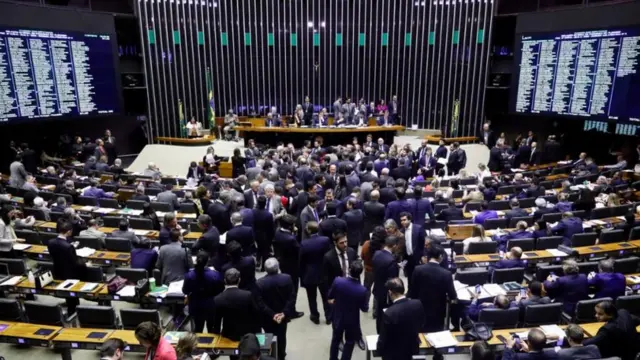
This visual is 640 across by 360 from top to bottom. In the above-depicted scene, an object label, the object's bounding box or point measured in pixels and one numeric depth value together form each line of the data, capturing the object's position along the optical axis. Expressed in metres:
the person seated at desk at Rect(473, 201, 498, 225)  7.61
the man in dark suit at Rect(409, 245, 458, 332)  4.50
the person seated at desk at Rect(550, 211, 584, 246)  6.99
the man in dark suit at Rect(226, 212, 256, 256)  5.54
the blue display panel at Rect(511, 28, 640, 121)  11.22
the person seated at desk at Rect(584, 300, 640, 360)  4.05
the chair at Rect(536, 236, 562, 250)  6.66
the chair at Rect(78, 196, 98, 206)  8.72
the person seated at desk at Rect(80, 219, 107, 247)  6.79
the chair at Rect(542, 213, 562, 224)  7.48
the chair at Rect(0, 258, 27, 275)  5.91
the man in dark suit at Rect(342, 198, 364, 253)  6.57
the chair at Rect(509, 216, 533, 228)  7.52
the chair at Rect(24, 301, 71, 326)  4.79
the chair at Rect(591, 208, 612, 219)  8.02
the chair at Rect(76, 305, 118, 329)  4.64
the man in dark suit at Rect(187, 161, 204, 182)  10.40
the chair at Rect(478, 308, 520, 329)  4.62
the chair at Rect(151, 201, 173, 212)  8.16
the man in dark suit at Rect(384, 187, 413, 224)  6.58
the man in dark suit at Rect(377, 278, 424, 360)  3.88
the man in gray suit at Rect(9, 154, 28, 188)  10.01
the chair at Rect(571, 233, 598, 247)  6.81
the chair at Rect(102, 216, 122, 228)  7.79
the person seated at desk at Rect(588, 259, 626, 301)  5.14
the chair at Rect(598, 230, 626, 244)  6.98
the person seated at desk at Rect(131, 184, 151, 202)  8.54
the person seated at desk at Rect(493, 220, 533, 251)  6.71
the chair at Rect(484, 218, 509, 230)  7.51
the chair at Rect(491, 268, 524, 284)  5.61
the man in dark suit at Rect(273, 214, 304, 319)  5.53
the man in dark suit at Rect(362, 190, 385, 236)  6.73
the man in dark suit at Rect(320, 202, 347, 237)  5.79
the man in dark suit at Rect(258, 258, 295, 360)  4.45
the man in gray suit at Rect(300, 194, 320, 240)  6.33
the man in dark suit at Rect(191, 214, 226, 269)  5.55
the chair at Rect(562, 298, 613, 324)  4.84
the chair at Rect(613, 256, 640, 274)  5.96
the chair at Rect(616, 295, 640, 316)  4.85
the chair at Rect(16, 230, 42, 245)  6.93
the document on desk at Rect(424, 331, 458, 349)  4.30
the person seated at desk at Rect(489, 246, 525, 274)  5.80
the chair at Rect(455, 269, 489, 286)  5.53
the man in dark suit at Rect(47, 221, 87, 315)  5.50
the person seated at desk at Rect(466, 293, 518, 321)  4.65
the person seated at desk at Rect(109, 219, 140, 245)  6.39
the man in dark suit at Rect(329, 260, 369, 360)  4.38
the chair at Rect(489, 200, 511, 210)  8.49
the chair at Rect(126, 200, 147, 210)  8.40
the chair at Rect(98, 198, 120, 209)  8.70
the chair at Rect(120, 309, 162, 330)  4.58
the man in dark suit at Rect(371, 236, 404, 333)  4.78
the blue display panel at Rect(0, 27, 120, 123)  11.77
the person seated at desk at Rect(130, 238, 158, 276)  5.67
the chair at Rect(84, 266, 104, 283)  5.72
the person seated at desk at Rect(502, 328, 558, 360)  3.60
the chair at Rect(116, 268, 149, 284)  5.46
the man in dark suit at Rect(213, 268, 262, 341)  4.08
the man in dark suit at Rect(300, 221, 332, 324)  5.36
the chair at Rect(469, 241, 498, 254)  6.43
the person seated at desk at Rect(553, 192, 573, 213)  7.89
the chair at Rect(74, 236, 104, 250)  6.68
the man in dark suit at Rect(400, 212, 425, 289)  5.78
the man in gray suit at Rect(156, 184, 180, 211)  8.32
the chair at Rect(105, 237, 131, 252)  6.52
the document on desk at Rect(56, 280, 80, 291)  5.43
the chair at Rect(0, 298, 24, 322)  4.89
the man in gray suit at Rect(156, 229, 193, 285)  5.21
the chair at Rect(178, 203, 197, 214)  8.30
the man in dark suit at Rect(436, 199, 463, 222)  7.41
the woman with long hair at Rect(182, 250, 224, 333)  4.51
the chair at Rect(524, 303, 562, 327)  4.67
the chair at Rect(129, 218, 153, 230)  7.48
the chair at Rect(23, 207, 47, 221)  8.05
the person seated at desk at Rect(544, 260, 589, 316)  5.08
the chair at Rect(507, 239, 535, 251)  6.59
